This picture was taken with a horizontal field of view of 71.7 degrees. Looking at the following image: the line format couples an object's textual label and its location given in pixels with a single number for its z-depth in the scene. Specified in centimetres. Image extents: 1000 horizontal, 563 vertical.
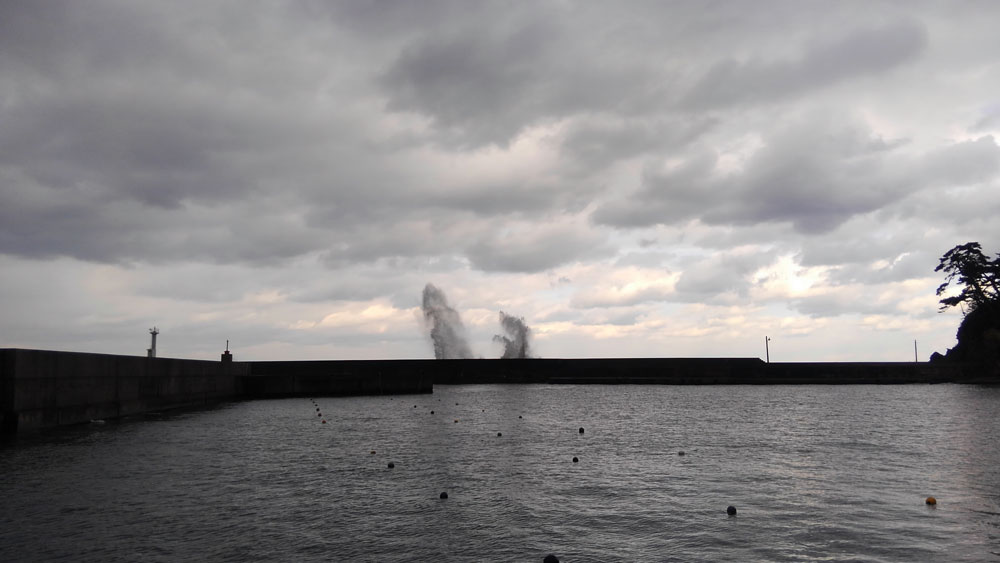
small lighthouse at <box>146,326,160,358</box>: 8075
